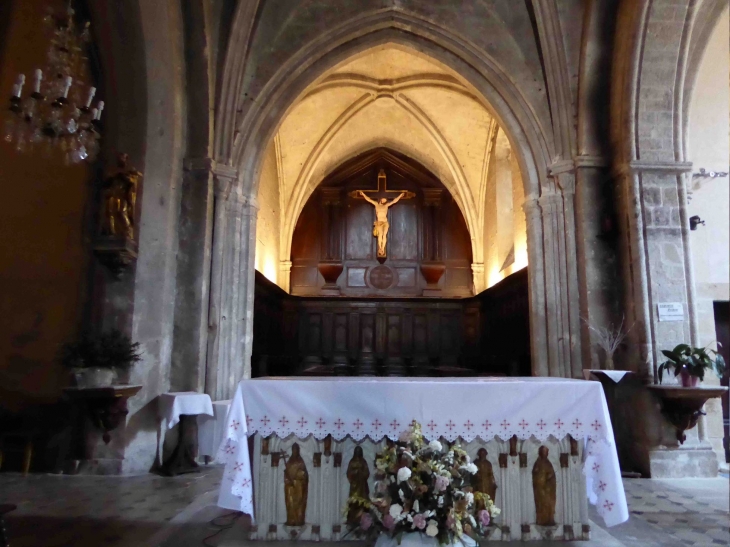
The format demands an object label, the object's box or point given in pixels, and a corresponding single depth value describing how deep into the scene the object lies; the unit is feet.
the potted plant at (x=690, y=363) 20.88
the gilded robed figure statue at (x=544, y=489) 12.84
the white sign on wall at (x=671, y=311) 23.20
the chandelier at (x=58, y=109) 15.65
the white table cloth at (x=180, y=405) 21.90
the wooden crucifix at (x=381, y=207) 49.83
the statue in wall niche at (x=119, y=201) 21.76
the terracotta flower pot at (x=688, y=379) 21.23
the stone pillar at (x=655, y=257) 23.15
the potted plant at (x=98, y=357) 20.26
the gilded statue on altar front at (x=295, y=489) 12.85
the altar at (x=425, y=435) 12.60
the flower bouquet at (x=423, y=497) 10.55
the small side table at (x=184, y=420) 21.81
